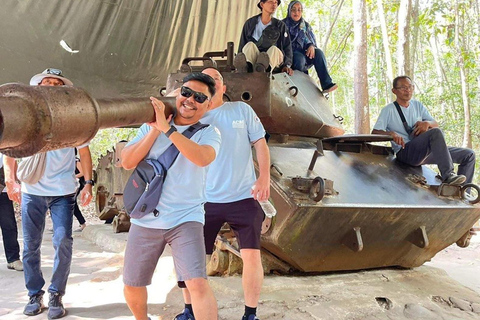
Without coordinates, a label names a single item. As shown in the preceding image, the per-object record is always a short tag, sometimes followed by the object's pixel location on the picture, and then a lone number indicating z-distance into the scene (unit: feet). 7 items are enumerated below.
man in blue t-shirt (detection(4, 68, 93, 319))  13.41
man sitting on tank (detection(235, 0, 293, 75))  17.17
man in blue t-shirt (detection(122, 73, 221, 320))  9.30
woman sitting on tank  20.81
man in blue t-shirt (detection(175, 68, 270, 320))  11.69
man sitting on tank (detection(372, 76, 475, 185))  16.76
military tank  13.56
